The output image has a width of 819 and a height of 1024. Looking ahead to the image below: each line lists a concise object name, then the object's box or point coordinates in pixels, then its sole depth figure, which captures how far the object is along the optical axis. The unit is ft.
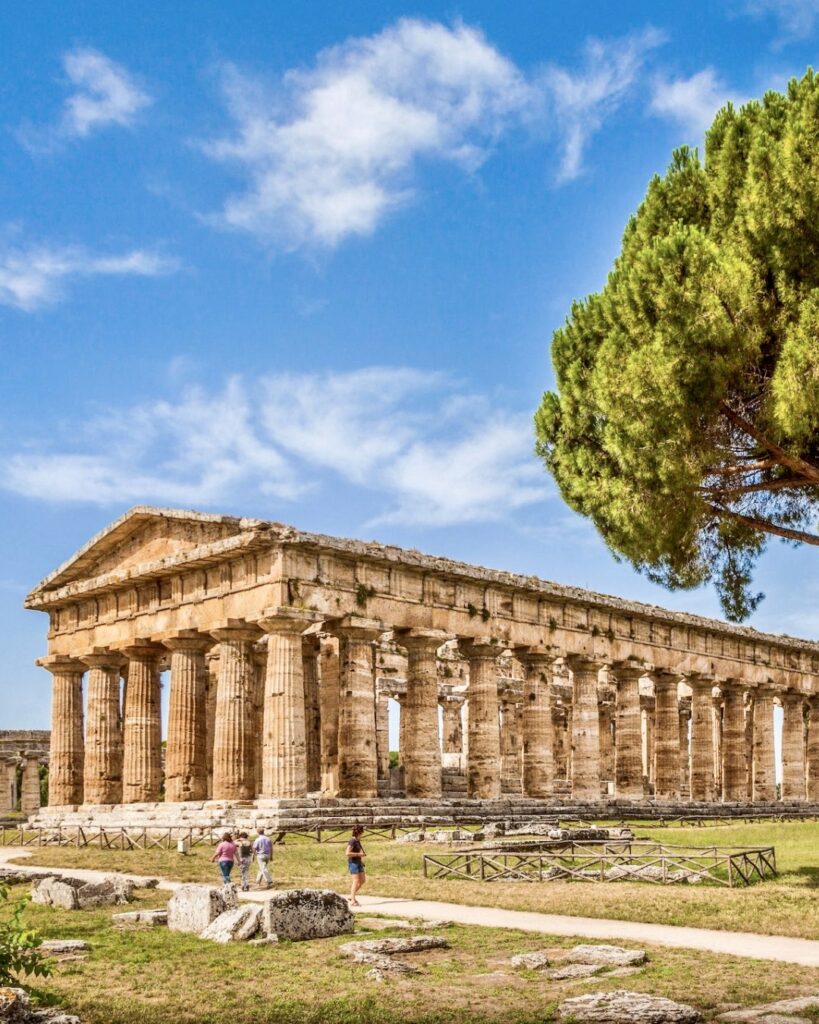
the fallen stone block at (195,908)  50.26
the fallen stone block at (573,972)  38.52
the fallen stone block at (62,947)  45.01
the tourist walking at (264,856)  64.95
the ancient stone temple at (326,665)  104.27
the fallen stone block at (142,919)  51.55
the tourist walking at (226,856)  62.80
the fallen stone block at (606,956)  39.88
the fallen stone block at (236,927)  47.44
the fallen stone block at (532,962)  40.34
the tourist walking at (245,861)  64.69
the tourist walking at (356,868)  57.35
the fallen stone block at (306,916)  47.06
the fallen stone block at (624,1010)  31.24
